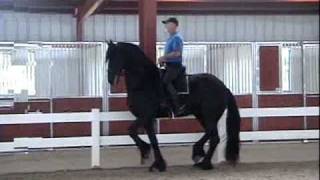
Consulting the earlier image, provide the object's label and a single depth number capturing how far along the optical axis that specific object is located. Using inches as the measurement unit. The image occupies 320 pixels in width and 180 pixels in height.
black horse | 323.3
